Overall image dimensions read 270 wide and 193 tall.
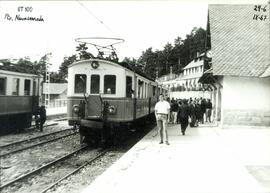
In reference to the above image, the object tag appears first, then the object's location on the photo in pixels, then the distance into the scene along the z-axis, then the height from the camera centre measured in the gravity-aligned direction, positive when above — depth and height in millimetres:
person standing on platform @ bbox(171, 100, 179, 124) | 24209 -409
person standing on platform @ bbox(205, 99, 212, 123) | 23891 -377
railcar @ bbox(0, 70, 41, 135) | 17984 +10
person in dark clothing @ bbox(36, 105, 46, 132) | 19127 -675
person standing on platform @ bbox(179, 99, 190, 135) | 16969 -641
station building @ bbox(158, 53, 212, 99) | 50703 +3953
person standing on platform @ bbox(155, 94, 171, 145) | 13539 -307
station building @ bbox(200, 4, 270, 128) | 20172 +1526
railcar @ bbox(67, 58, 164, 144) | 13875 +117
